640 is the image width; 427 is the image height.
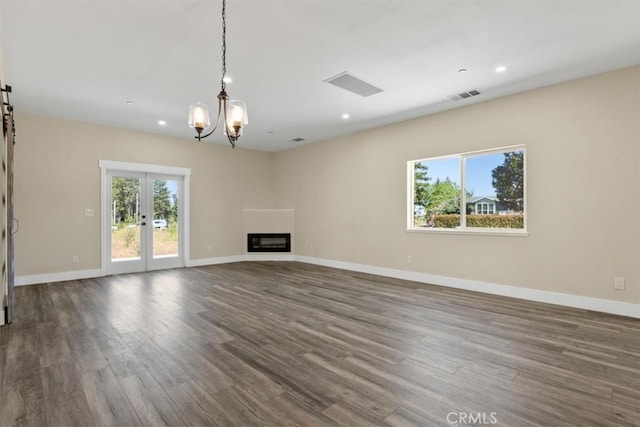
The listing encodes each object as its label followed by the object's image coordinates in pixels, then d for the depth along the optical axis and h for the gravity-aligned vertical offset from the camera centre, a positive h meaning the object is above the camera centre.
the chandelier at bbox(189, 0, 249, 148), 2.83 +0.89
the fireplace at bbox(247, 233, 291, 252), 8.14 -0.72
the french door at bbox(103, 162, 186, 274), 6.13 -0.12
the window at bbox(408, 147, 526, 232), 4.58 +0.35
